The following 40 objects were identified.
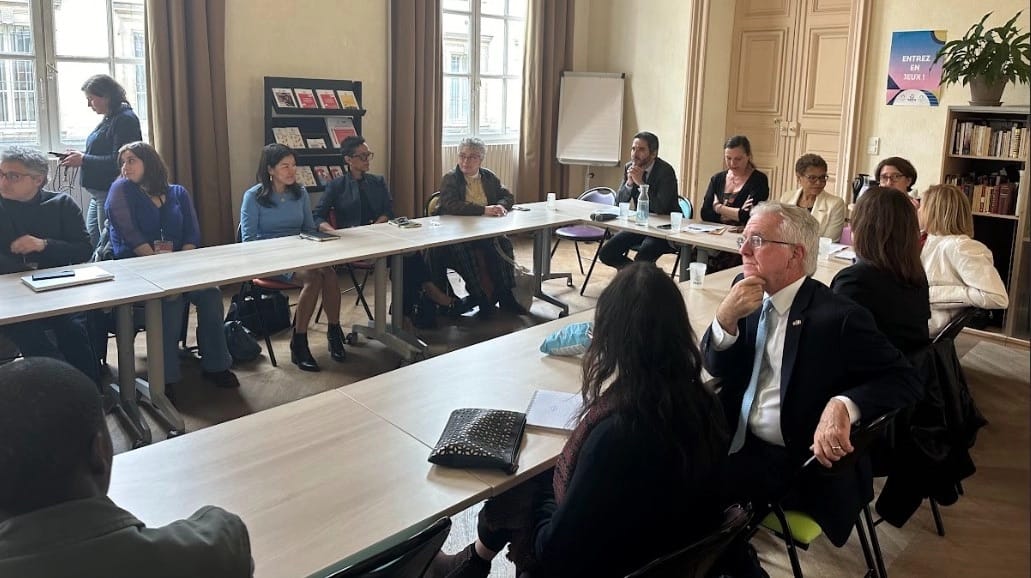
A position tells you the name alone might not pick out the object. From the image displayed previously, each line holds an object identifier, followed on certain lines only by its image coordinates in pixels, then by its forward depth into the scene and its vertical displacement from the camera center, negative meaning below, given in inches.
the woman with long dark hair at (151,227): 159.2 -20.5
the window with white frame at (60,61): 198.1 +13.9
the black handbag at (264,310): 182.6 -41.8
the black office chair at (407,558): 52.9 -27.8
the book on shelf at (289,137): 235.5 -3.7
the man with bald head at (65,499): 43.4 -20.4
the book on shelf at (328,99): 243.8 +7.5
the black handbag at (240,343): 175.8 -46.0
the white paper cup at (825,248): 169.0 -21.9
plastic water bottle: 204.4 -18.5
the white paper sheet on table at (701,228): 195.0 -21.6
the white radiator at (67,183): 205.0 -15.9
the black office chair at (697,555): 58.7 -29.7
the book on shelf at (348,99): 249.3 +7.7
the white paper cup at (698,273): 140.3 -23.2
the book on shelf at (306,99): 238.7 +7.2
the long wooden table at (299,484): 63.7 -30.1
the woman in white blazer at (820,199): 184.9 -13.4
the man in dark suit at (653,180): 216.4 -11.9
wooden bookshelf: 201.9 -4.3
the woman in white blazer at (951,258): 133.9 -18.8
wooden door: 263.1 +18.0
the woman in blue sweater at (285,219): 180.1 -20.5
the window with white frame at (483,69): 291.6 +21.6
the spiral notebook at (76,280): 127.6 -25.1
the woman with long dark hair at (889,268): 99.0 -15.1
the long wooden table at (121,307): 118.7 -26.8
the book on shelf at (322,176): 245.6 -14.9
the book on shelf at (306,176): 240.2 -14.8
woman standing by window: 191.0 -4.2
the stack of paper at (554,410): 84.3 -28.8
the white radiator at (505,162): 303.9 -11.9
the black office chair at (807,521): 78.5 -38.9
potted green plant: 194.7 +18.7
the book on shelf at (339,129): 247.9 -1.1
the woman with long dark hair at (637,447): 63.5 -23.9
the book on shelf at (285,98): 234.1 +7.0
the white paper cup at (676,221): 196.4 -20.2
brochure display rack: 234.8 +1.2
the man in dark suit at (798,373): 82.3 -24.1
